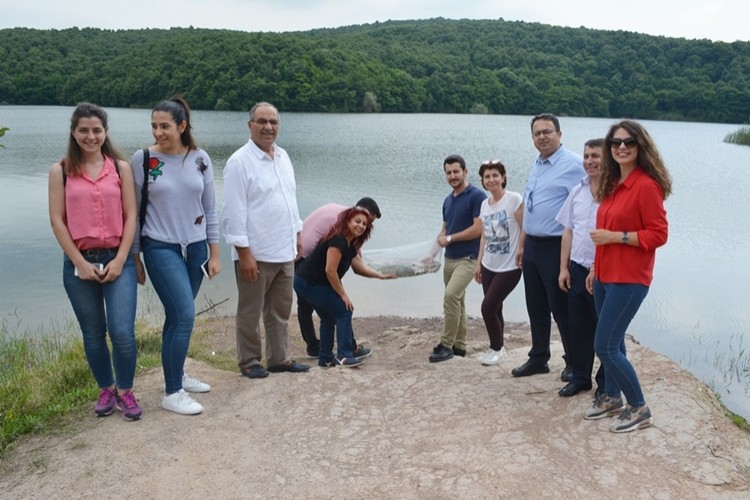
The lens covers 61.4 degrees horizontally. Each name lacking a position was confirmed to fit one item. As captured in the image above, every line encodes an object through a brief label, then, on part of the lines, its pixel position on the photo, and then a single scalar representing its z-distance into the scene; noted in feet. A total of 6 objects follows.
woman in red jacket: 12.03
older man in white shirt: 15.03
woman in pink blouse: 12.19
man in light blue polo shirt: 15.62
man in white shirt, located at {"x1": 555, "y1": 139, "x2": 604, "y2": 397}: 14.21
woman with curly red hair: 17.44
